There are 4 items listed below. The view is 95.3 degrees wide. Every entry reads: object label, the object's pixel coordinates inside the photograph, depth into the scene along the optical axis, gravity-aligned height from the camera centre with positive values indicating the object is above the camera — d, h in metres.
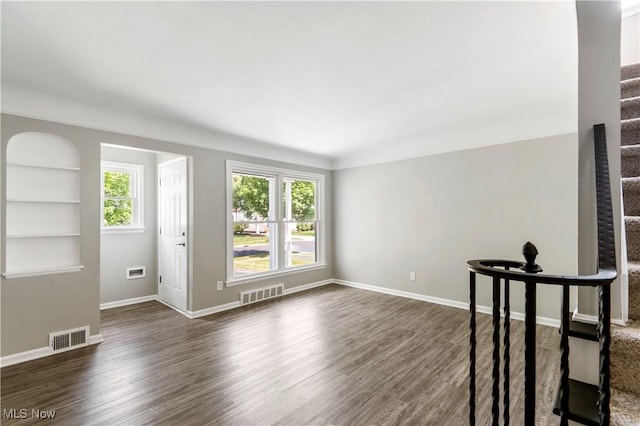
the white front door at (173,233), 4.02 -0.29
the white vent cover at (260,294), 4.43 -1.28
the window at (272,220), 4.51 -0.12
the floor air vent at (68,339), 2.83 -1.25
